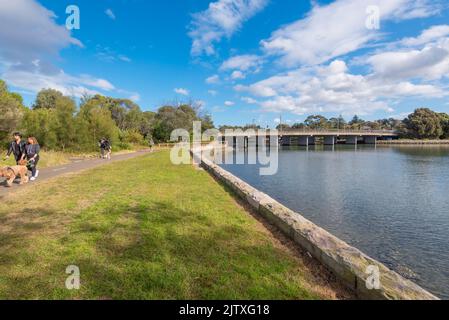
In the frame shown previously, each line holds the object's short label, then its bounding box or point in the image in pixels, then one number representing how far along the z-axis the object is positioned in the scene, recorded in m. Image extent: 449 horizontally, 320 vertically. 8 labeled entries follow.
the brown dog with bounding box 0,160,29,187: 10.36
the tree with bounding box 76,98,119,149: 29.94
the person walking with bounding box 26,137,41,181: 11.27
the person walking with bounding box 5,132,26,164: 11.09
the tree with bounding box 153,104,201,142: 62.66
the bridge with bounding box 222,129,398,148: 77.50
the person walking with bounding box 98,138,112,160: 24.88
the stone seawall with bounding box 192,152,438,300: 3.41
